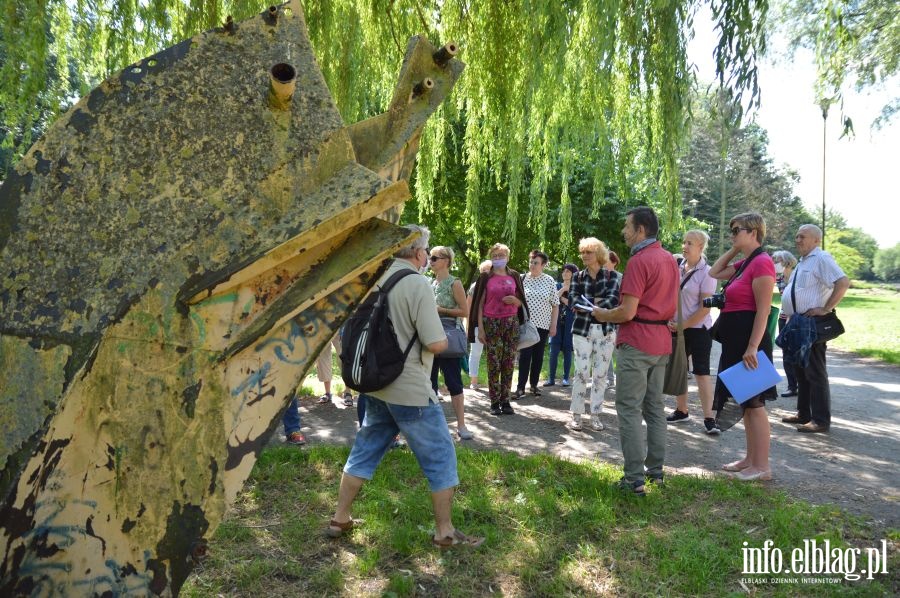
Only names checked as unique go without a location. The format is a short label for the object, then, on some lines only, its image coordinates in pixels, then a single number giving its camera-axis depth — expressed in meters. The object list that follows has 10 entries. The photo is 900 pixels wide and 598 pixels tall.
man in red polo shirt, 4.57
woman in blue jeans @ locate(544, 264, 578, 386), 9.50
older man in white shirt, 6.44
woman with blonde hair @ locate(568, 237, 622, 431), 6.69
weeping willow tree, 4.46
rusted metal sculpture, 1.83
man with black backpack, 3.71
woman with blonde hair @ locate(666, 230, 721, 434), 6.72
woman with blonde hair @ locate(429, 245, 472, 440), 6.14
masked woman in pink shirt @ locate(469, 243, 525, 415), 7.44
